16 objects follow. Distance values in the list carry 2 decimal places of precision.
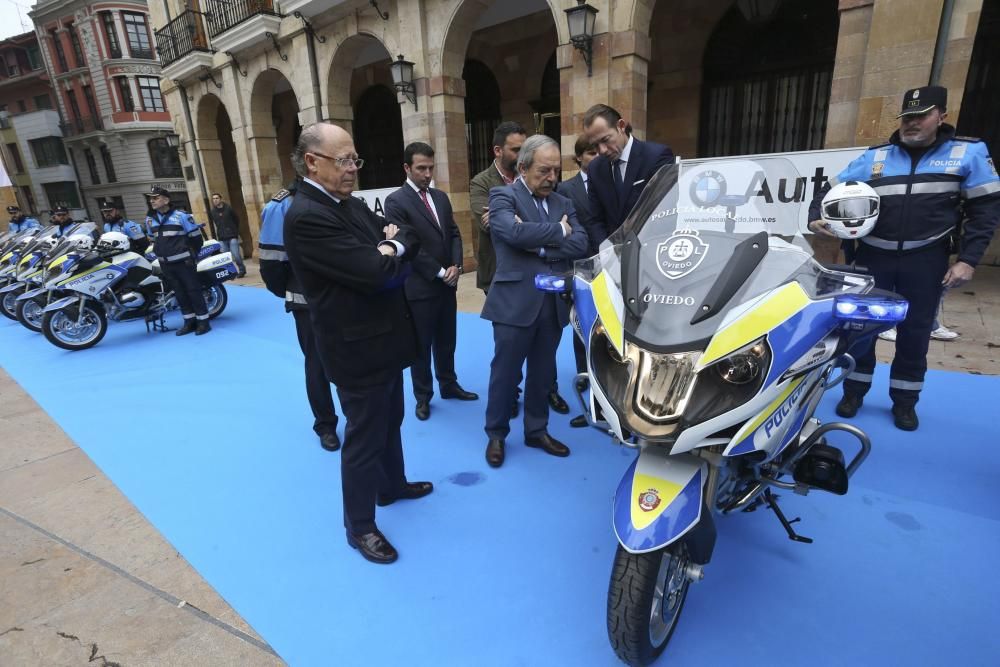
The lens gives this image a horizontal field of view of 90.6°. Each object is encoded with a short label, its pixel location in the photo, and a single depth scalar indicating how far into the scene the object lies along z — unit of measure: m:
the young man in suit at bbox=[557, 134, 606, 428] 3.20
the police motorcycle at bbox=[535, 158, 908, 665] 1.32
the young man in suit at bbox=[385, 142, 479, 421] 3.28
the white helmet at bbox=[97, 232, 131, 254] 6.04
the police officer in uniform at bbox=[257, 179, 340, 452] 3.09
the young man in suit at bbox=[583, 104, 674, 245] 2.84
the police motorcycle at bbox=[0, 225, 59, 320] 7.48
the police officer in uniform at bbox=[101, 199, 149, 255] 6.99
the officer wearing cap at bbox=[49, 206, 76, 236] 8.79
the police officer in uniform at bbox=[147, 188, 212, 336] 5.66
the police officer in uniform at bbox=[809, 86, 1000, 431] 2.68
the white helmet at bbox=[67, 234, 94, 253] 6.13
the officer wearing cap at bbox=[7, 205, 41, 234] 11.42
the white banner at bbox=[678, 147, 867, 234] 4.51
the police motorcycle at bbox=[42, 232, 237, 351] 5.75
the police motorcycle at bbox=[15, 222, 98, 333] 5.88
